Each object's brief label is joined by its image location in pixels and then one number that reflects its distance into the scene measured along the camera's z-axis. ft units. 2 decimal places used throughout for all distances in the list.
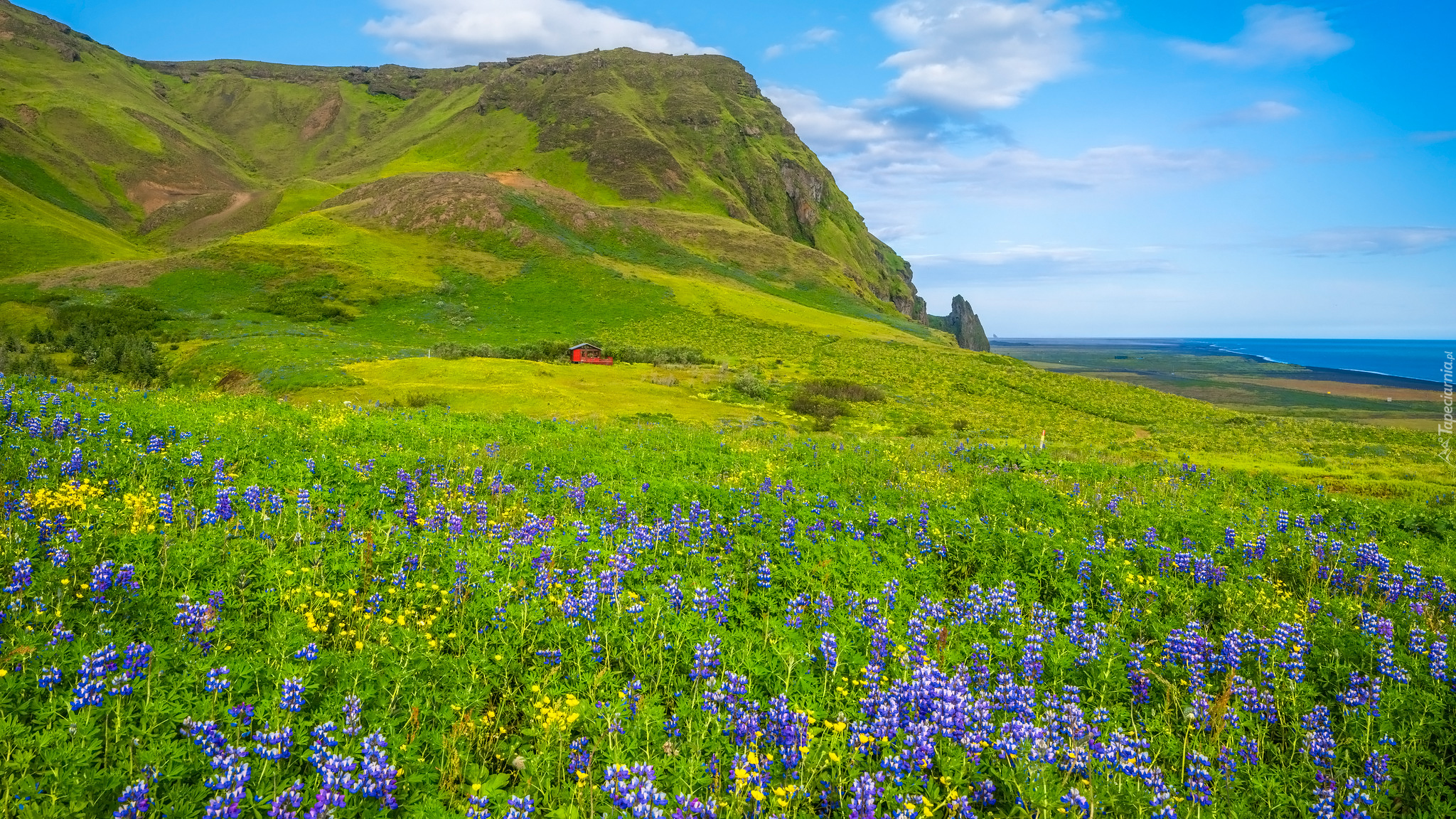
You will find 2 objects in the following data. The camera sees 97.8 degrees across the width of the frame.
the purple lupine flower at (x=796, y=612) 21.68
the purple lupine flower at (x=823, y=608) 22.29
